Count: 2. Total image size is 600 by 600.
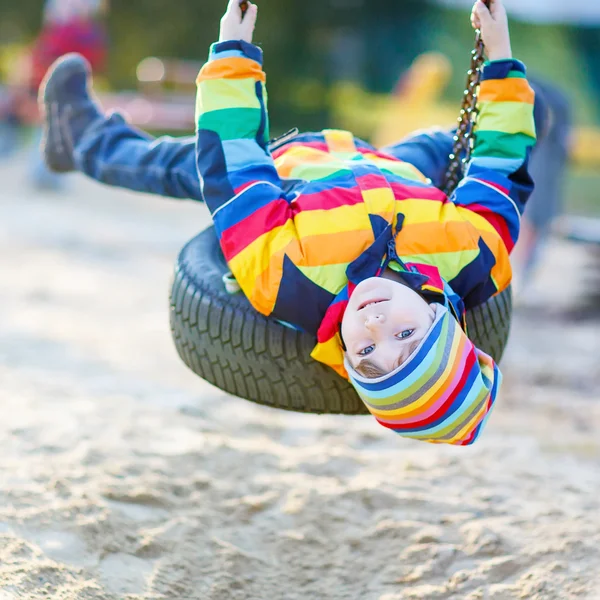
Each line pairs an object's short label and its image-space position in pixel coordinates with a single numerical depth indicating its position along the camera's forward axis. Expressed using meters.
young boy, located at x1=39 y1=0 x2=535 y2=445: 2.94
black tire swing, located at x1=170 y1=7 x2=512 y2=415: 3.08
